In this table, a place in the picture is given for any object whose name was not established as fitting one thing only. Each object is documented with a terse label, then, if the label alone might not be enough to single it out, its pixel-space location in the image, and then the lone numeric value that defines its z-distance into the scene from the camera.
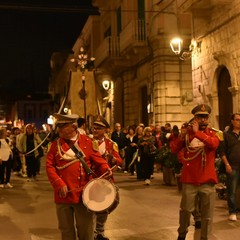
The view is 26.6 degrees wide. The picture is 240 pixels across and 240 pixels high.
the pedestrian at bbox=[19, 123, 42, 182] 16.02
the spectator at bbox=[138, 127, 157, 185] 14.55
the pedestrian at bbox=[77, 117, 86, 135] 10.40
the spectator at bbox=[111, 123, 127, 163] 18.10
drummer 5.34
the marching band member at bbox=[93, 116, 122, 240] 7.50
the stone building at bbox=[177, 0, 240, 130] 15.02
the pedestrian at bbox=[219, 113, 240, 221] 8.62
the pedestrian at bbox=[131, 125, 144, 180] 15.30
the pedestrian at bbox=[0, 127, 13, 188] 13.84
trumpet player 6.39
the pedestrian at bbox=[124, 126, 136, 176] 17.53
